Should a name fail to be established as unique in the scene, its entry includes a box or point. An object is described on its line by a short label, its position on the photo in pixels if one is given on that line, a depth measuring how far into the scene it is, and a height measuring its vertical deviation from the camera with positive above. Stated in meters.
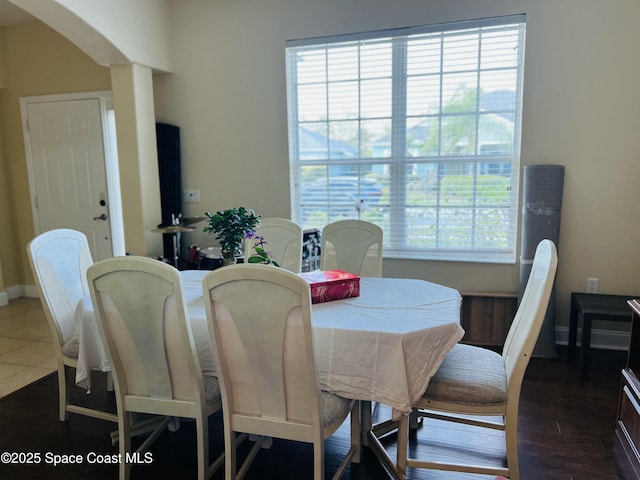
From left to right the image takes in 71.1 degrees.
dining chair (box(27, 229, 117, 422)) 2.29 -0.59
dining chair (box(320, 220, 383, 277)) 2.80 -0.45
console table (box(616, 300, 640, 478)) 1.99 -1.08
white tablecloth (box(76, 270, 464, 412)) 1.71 -0.66
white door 4.36 +0.13
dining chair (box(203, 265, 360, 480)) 1.50 -0.65
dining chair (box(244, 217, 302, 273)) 2.98 -0.43
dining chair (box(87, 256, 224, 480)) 1.72 -0.67
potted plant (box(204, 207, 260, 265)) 2.21 -0.25
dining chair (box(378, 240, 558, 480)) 1.69 -0.83
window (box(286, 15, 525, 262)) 3.31 +0.32
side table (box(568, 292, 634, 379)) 2.79 -0.88
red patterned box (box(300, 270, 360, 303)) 2.04 -0.51
